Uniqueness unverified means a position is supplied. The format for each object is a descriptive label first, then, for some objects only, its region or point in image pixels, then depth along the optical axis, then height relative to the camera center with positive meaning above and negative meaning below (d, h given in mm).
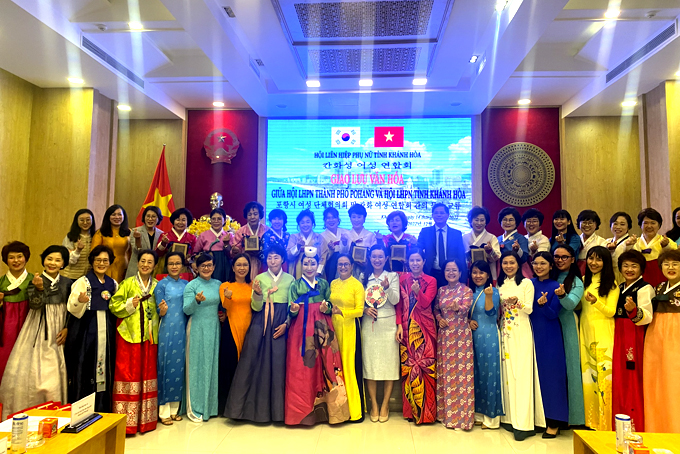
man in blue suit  4386 +119
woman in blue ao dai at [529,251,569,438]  3416 -793
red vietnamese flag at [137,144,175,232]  6730 +911
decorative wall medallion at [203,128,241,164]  7137 +1715
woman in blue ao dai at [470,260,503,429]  3529 -763
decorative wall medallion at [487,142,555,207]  6785 +1208
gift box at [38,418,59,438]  2131 -839
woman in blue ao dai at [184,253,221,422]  3627 -762
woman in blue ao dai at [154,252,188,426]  3572 -728
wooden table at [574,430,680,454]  2119 -913
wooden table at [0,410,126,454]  2047 -895
